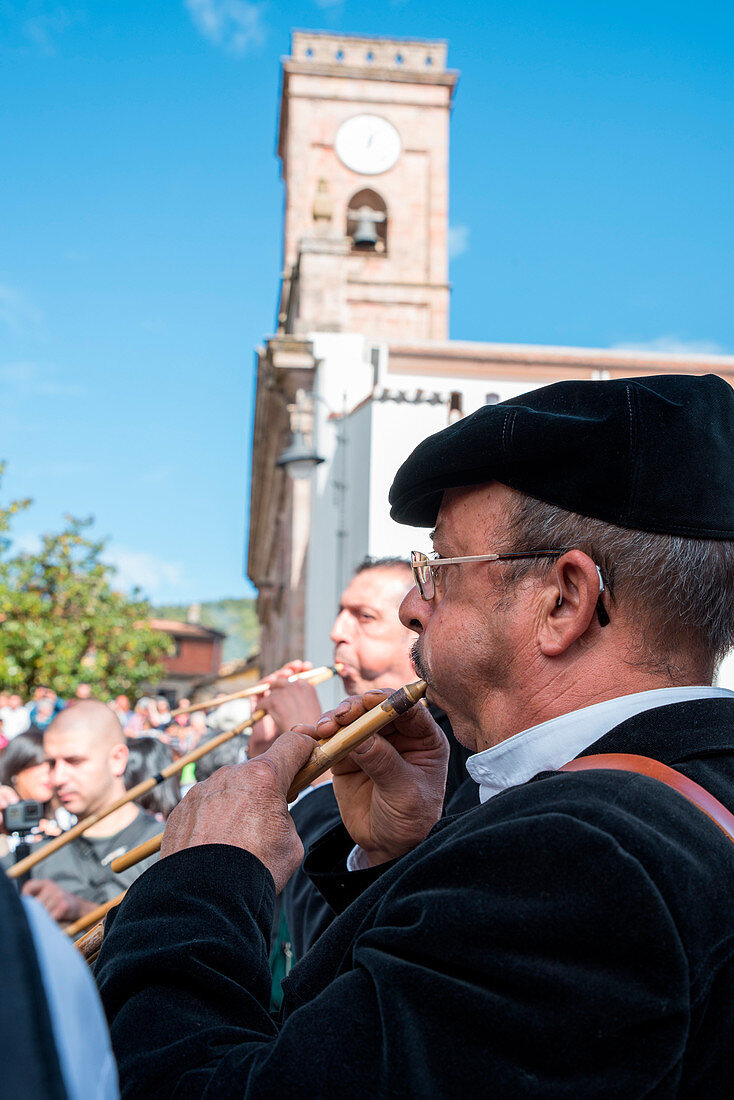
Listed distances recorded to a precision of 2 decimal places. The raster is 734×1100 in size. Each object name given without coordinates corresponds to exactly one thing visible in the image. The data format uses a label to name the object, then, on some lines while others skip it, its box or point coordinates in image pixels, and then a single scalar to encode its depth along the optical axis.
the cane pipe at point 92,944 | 1.59
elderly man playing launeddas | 1.01
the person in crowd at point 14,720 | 11.99
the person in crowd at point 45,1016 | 0.62
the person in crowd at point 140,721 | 13.03
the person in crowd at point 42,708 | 10.99
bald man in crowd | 4.27
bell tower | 26.02
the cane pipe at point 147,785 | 2.58
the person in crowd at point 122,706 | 16.58
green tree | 19.59
